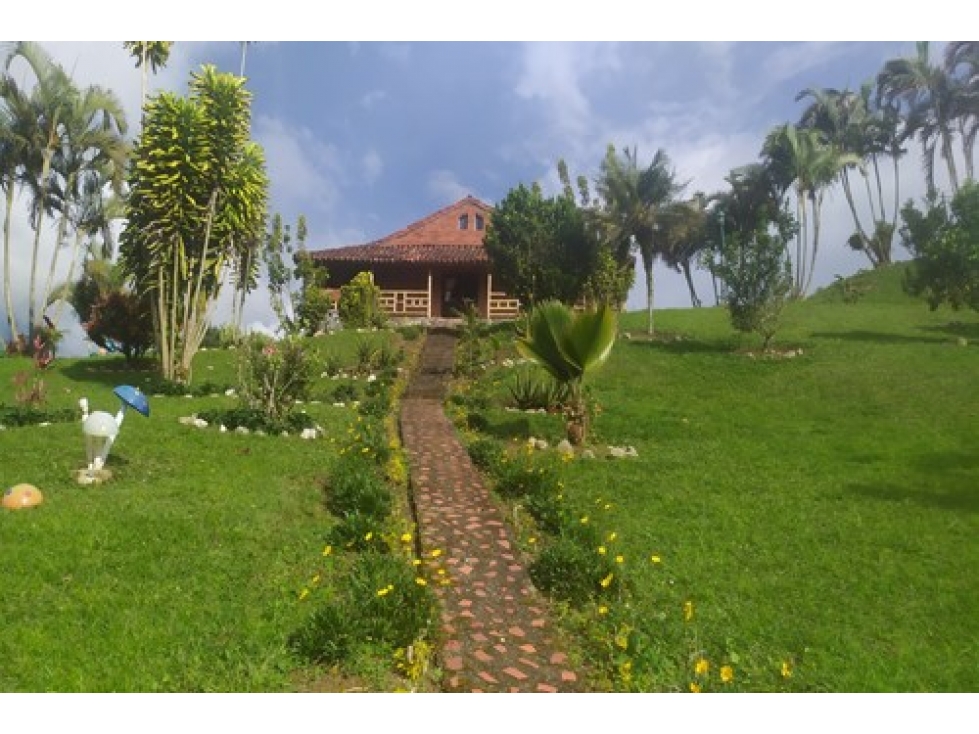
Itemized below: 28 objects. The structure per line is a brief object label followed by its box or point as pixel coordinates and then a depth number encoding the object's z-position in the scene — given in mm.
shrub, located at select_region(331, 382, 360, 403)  15648
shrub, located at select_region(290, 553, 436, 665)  4523
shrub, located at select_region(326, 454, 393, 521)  7363
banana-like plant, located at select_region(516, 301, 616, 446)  11070
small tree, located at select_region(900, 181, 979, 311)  20062
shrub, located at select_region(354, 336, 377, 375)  19297
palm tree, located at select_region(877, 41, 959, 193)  32531
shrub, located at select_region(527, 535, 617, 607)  5727
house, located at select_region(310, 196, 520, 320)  29328
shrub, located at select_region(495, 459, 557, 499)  8624
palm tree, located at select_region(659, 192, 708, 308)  28359
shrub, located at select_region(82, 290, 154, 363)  19344
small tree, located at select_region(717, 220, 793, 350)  19516
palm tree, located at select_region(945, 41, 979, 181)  25238
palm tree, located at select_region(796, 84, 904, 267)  38438
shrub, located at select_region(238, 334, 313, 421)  11891
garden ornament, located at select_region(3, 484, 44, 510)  6672
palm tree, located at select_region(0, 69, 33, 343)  22750
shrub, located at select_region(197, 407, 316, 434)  11109
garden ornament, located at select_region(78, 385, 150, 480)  7648
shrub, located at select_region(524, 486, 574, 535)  7426
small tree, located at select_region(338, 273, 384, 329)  26547
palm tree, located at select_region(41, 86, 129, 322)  24141
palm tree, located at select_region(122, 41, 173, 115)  18783
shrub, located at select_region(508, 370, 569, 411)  14109
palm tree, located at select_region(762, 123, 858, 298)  35656
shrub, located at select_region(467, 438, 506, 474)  9641
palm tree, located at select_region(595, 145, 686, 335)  27562
